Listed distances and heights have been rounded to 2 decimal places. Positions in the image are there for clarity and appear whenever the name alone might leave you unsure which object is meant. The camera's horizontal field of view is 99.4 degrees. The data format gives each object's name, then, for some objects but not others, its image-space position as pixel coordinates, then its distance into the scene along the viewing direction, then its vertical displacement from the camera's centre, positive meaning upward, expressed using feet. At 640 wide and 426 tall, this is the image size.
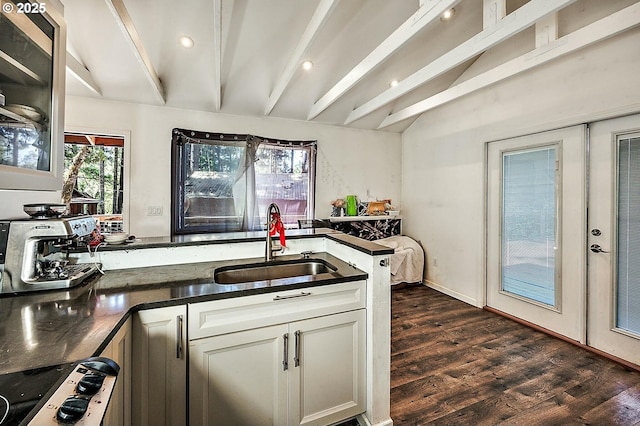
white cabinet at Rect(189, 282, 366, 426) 4.22 -2.51
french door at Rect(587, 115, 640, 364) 7.21 -0.54
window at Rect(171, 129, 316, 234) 11.42 +1.52
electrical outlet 10.94 +0.07
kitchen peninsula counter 2.71 -1.29
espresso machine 3.97 -0.63
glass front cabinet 3.21 +1.55
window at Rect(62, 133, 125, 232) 10.09 +1.35
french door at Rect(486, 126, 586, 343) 8.30 -0.39
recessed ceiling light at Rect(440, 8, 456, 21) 8.86 +6.69
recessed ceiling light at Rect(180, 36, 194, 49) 8.22 +5.26
